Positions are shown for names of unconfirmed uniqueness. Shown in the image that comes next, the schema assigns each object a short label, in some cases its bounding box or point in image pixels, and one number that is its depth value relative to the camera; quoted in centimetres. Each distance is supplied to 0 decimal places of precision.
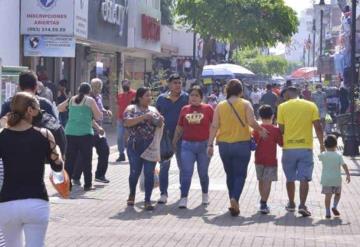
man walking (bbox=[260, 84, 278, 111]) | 2986
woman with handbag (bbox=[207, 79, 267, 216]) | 1123
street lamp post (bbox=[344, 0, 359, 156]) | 2067
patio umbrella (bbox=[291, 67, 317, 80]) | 6259
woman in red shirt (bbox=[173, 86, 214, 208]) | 1190
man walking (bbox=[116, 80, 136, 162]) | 1811
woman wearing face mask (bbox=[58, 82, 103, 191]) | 1341
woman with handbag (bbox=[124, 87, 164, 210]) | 1162
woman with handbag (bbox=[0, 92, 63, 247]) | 601
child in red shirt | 1155
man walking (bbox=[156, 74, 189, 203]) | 1236
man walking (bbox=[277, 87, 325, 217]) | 1147
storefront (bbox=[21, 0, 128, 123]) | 2225
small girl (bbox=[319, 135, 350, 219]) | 1126
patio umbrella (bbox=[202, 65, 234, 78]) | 4182
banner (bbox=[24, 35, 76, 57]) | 2222
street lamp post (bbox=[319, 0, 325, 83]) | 3781
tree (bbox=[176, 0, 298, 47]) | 4166
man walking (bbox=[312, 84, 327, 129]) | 2831
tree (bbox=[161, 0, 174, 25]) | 6316
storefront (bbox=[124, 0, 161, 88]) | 3097
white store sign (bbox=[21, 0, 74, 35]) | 2222
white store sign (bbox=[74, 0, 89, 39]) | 2270
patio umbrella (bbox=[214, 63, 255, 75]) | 4230
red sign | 3209
